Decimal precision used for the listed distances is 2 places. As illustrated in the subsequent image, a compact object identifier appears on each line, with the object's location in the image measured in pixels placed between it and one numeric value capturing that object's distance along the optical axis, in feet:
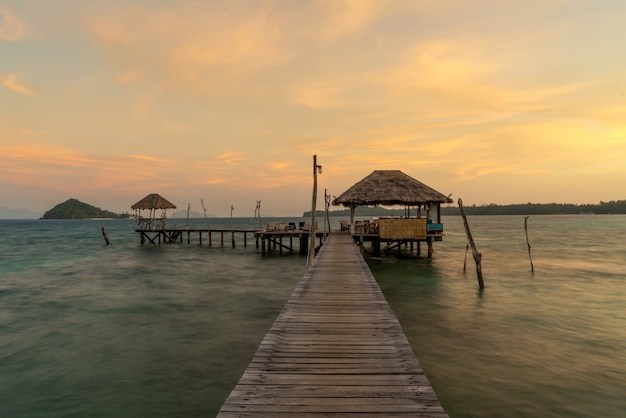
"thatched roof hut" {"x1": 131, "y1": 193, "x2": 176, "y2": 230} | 142.61
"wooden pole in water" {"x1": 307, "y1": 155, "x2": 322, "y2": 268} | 50.70
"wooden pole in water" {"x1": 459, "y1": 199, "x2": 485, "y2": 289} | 55.42
